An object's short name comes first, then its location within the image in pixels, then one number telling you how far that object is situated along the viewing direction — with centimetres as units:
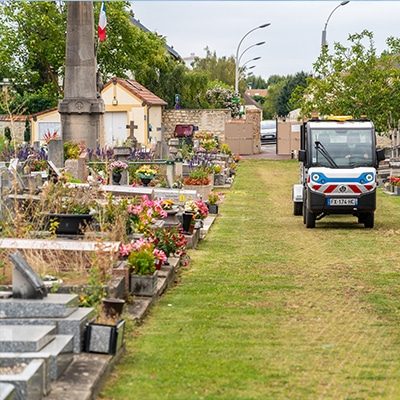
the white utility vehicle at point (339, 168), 2338
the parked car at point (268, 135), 8606
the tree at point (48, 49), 6200
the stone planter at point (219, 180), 3753
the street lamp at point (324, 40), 4926
